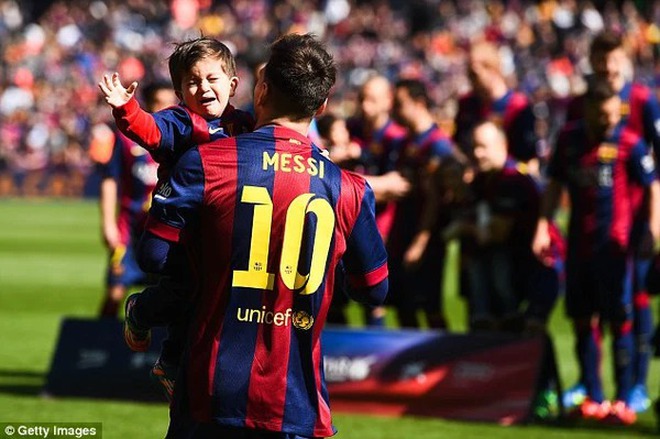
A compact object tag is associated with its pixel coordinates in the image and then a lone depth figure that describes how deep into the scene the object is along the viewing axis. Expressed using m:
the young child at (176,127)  8.58
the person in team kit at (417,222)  19.48
